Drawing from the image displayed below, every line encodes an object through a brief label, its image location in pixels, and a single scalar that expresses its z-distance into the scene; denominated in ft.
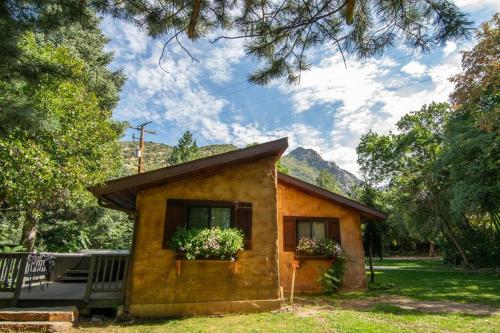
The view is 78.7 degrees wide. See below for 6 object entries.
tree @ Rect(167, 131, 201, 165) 121.79
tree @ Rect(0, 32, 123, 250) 18.26
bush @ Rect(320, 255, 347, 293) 33.54
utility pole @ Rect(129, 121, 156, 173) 63.46
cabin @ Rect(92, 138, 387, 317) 24.12
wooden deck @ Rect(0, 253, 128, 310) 23.71
